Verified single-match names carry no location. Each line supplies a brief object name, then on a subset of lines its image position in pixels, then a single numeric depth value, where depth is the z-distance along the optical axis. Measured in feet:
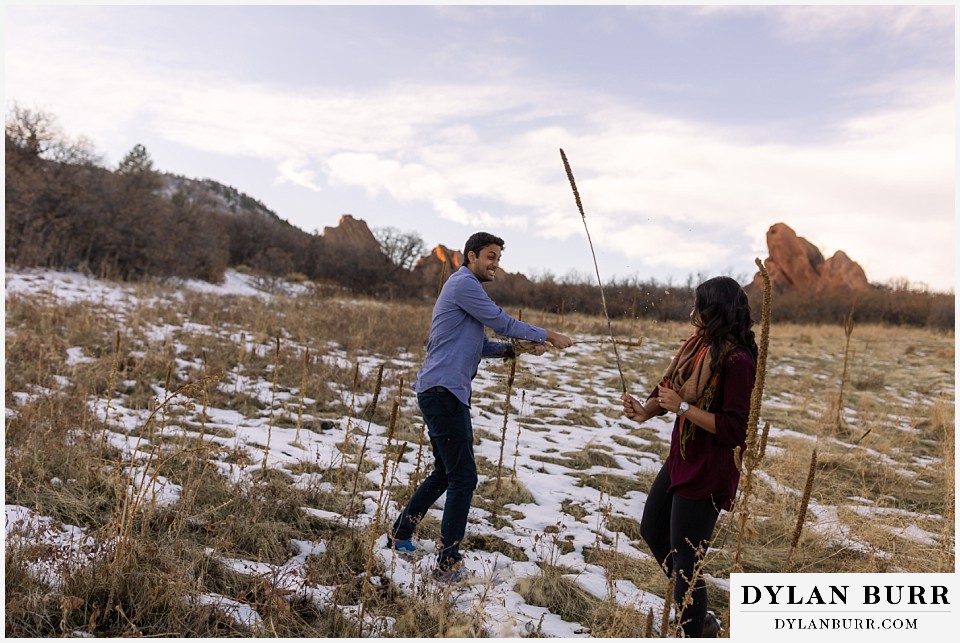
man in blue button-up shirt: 10.03
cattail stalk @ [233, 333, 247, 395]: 24.37
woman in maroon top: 7.44
